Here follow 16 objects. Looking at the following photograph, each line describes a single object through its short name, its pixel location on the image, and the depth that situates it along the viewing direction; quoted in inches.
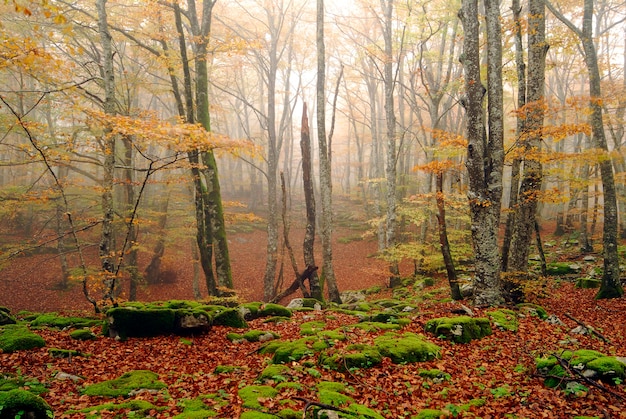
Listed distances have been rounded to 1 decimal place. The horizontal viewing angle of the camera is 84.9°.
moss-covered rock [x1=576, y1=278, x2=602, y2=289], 401.4
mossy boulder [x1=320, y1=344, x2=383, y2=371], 214.1
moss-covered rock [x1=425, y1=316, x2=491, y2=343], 260.5
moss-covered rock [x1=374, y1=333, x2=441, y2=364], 227.1
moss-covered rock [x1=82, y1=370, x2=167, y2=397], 178.2
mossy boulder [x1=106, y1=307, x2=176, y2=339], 268.4
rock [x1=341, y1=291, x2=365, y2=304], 535.5
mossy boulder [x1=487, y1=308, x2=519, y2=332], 276.1
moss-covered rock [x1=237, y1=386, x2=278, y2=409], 164.9
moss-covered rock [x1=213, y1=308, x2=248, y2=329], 308.7
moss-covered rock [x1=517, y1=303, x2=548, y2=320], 306.8
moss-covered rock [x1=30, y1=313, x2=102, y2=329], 294.8
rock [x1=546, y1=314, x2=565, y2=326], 288.5
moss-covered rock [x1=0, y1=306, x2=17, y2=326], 280.3
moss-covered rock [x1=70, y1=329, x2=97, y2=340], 262.3
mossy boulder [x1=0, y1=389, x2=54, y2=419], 131.1
